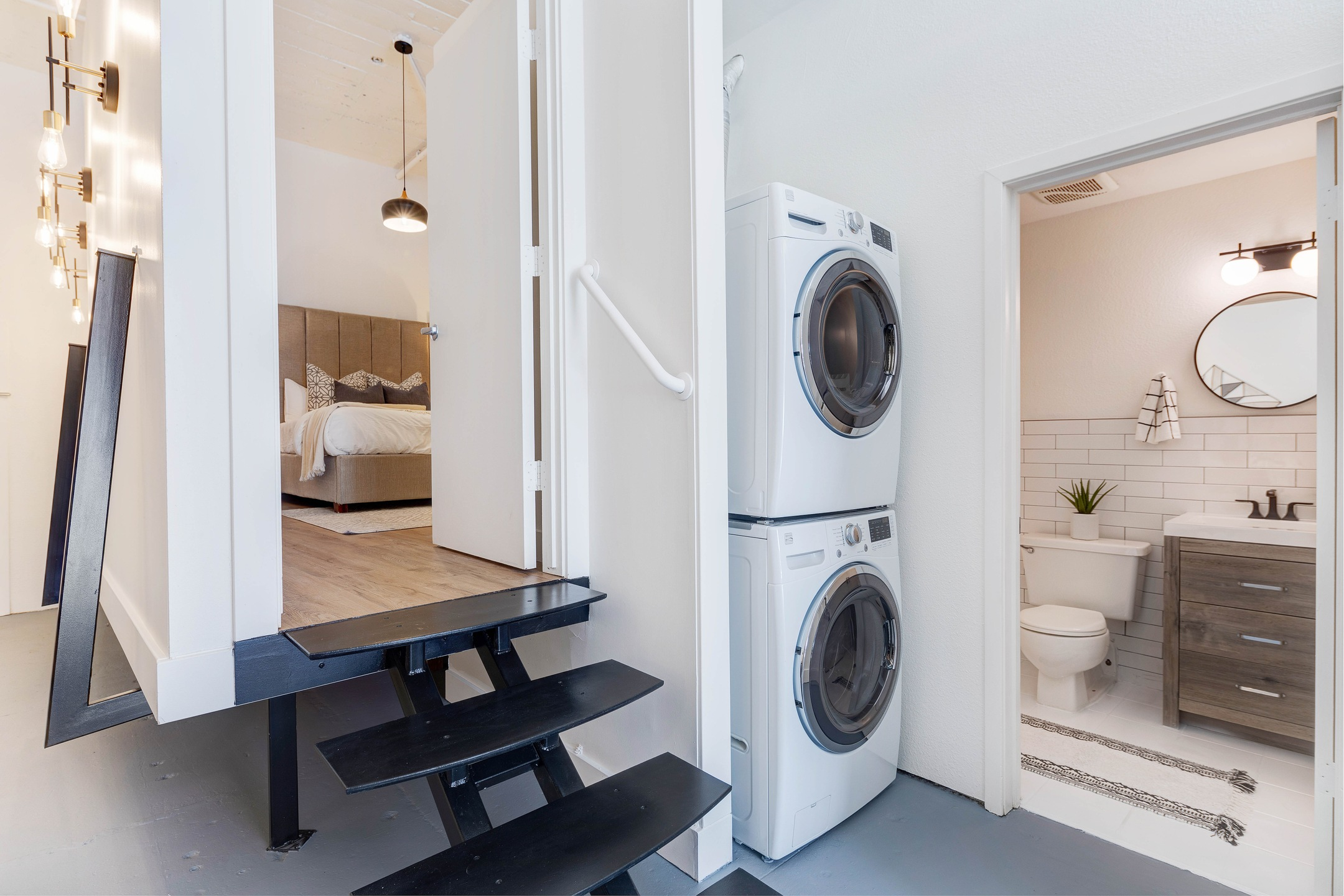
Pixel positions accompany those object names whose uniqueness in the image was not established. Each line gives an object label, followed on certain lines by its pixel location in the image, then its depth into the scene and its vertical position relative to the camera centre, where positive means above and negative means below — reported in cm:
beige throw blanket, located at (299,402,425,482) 366 +0
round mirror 263 +37
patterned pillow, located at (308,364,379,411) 493 +45
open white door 200 +54
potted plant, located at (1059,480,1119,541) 312 -35
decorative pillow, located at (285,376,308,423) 486 +33
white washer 162 -63
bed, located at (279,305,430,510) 368 +5
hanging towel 294 +11
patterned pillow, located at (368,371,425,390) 546 +53
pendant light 432 +154
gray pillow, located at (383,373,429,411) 525 +40
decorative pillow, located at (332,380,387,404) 495 +38
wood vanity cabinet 226 -73
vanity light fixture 263 +75
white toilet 266 -76
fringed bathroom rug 193 -112
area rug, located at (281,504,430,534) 312 -40
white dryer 167 +23
